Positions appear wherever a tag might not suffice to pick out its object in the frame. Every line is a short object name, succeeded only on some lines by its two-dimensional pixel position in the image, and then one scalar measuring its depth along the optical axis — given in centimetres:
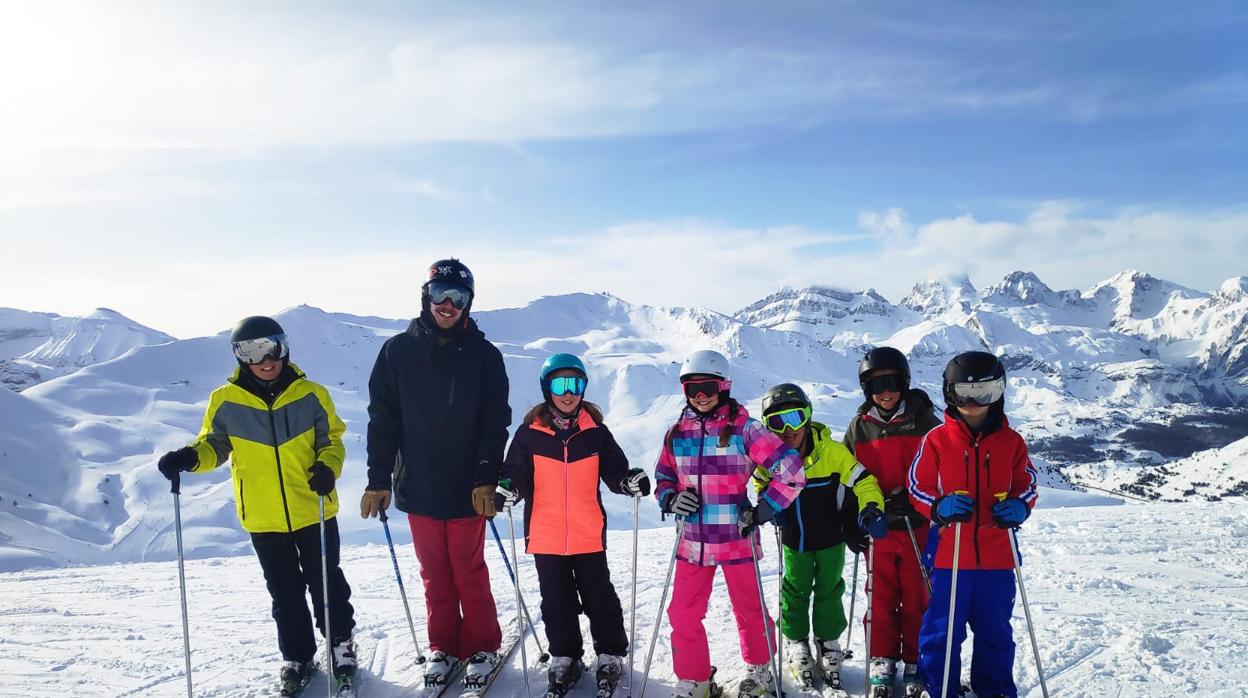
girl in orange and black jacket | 412
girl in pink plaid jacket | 396
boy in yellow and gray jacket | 423
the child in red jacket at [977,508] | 361
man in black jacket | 429
